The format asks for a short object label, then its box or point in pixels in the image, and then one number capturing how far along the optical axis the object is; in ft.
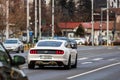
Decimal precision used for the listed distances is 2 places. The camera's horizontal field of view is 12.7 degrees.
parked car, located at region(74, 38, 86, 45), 381.60
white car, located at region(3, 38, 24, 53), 176.76
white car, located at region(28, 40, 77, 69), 83.46
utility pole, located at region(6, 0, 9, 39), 234.31
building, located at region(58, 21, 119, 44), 509.35
